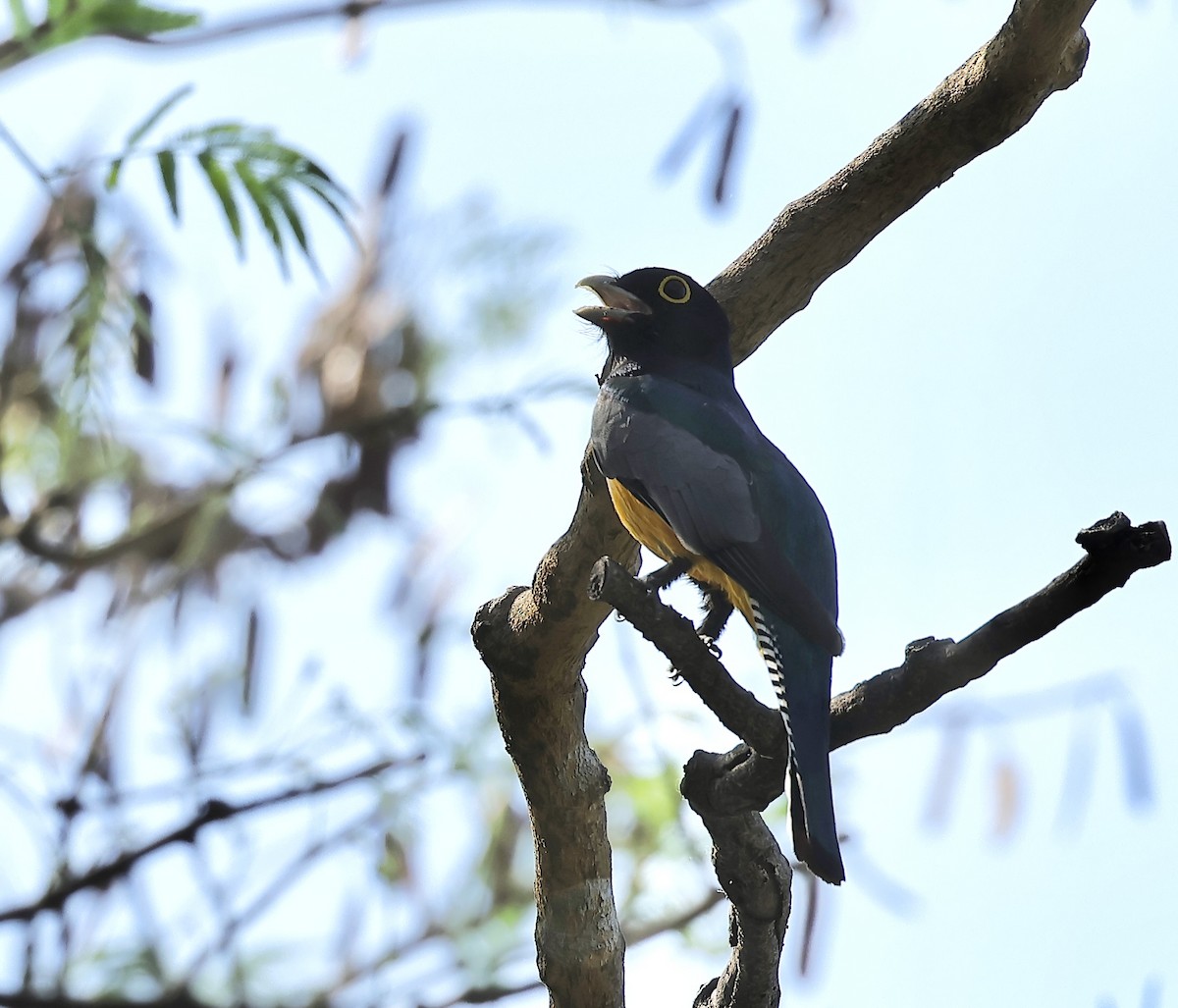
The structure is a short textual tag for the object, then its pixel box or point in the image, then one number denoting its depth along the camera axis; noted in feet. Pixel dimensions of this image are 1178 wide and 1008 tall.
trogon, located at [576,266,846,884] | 19.98
